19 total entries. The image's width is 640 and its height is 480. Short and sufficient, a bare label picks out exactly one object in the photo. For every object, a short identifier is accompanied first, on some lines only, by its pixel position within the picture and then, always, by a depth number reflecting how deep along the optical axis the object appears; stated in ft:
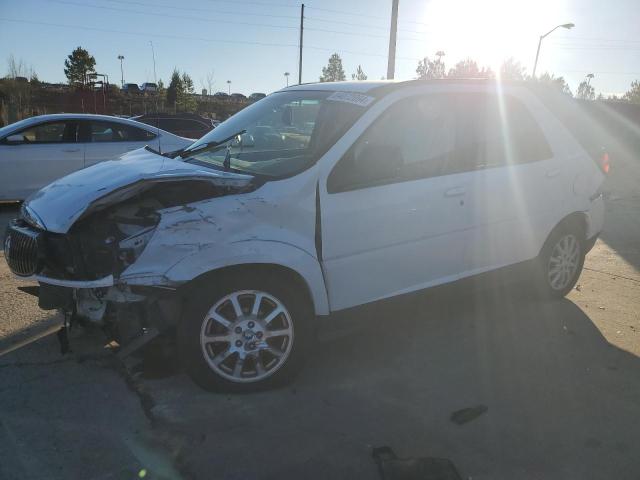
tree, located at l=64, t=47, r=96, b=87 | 171.32
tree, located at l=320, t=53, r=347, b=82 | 199.62
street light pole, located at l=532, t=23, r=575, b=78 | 117.08
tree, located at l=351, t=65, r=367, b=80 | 189.52
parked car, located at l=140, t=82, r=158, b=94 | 191.98
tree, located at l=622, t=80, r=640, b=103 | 204.85
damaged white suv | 9.58
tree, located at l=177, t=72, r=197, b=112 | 159.84
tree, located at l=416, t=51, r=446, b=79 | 149.79
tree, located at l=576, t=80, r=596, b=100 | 268.04
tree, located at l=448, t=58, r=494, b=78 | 143.76
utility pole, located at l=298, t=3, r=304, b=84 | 126.41
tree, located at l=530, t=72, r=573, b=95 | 166.35
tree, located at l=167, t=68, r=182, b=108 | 167.43
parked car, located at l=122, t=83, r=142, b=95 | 192.85
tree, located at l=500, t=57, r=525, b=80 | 161.63
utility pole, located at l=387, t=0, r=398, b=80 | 55.77
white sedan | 26.50
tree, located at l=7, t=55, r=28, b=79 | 121.39
